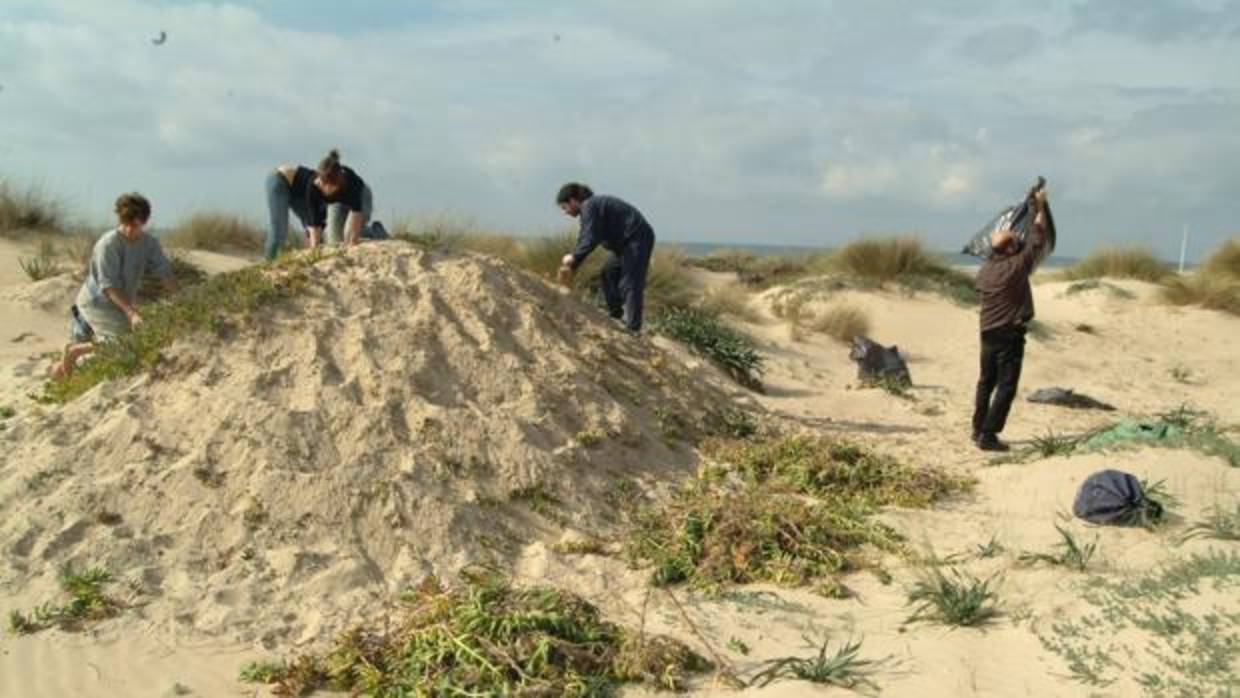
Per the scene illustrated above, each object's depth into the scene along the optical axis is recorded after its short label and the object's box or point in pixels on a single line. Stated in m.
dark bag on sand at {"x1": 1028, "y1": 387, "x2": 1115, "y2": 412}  8.95
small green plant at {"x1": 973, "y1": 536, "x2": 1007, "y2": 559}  4.48
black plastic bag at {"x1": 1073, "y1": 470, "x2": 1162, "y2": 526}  4.71
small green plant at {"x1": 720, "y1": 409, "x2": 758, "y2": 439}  6.36
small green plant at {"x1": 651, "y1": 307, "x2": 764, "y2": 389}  9.05
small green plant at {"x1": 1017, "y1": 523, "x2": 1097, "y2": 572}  4.20
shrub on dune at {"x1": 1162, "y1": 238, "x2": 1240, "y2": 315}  14.20
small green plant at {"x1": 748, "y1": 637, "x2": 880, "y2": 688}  3.43
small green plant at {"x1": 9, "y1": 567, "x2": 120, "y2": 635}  3.81
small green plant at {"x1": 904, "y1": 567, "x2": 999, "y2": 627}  3.83
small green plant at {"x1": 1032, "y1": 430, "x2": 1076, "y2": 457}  5.82
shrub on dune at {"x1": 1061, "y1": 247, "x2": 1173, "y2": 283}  16.31
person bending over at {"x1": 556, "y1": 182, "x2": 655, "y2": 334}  7.06
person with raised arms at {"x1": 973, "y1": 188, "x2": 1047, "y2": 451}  6.23
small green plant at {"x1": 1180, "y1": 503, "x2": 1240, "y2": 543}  4.38
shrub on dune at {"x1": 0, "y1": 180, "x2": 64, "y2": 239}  11.54
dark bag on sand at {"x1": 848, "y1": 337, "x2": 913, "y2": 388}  9.33
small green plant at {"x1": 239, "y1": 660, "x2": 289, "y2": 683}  3.55
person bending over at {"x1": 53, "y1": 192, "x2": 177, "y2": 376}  5.61
